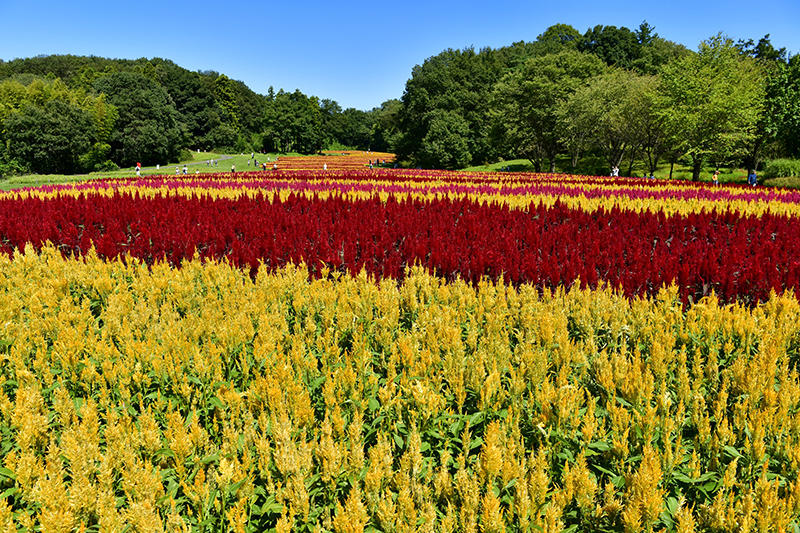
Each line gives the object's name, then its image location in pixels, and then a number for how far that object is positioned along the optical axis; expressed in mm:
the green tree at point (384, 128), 96338
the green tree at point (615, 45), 86556
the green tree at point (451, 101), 68312
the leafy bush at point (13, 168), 52594
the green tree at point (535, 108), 47125
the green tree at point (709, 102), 31484
